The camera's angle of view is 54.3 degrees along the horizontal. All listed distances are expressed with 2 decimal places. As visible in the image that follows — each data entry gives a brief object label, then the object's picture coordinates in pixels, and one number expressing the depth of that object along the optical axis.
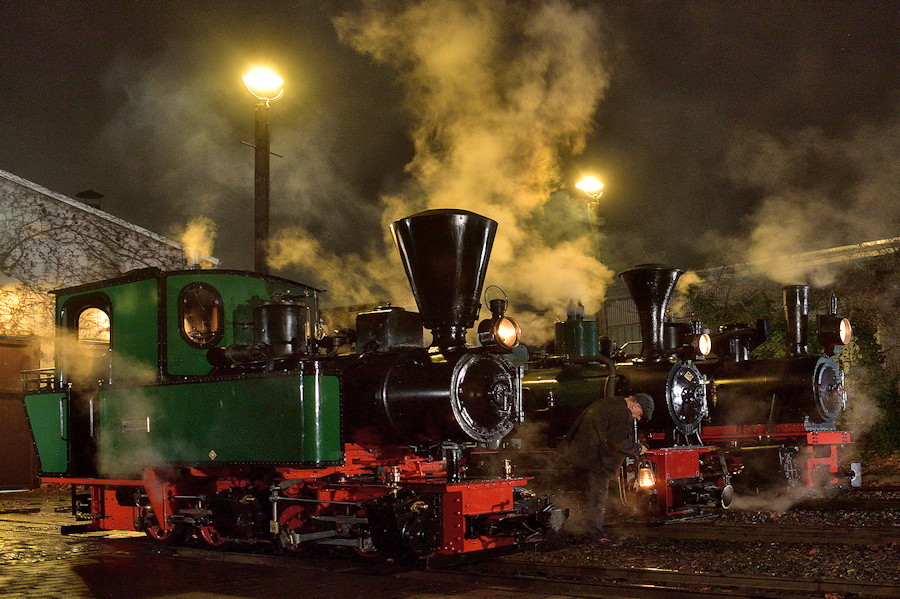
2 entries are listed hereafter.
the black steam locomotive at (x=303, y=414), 6.60
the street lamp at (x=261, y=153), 9.43
